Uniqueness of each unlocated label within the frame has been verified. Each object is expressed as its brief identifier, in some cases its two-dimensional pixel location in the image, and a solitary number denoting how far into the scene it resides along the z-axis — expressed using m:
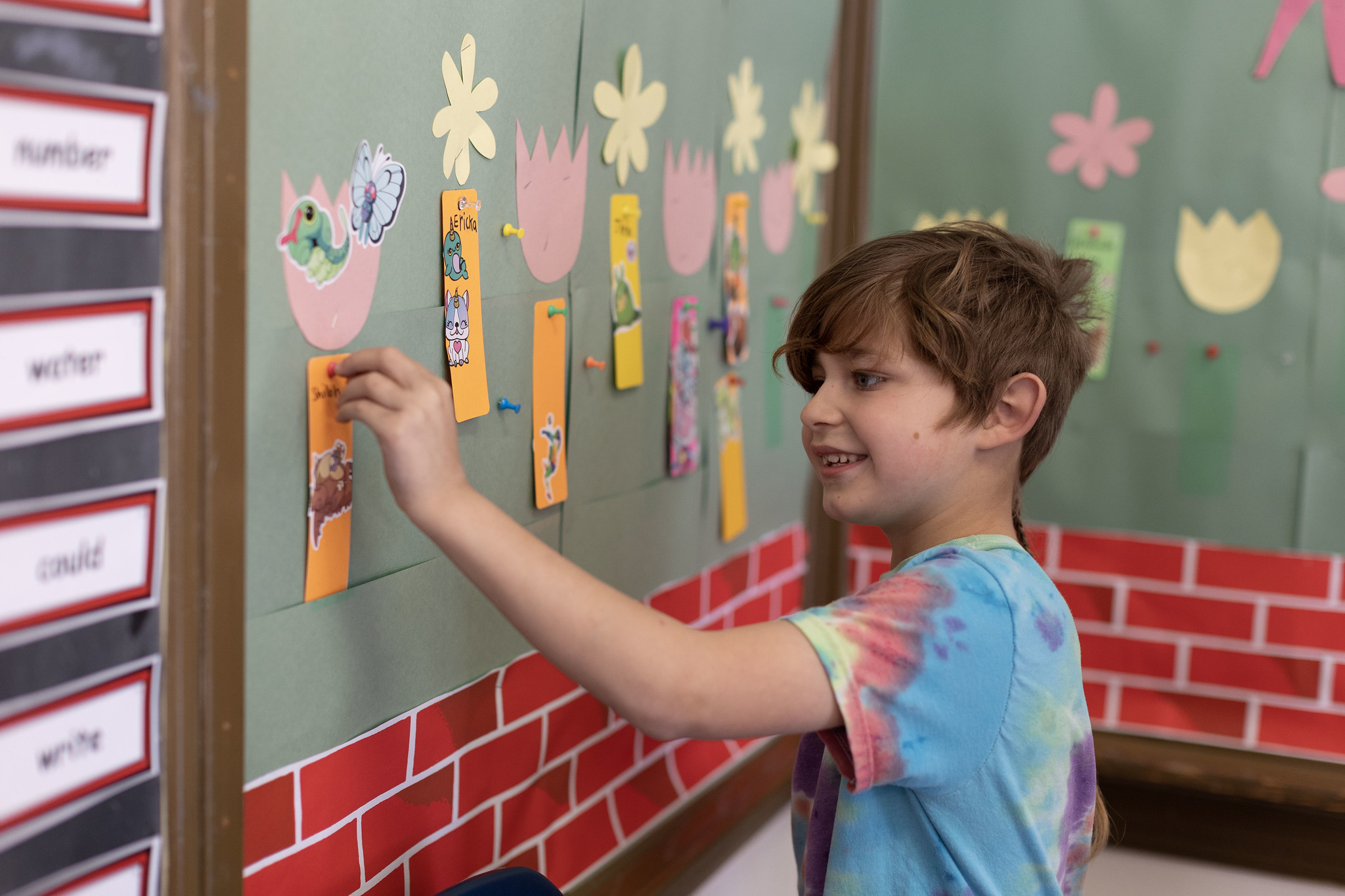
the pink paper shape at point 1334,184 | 1.62
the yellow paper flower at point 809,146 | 1.67
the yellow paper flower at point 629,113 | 1.15
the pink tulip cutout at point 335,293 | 0.77
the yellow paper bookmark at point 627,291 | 1.20
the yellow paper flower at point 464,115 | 0.90
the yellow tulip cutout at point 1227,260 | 1.66
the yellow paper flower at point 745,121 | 1.46
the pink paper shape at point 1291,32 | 1.58
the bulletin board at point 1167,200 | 1.64
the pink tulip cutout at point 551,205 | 1.02
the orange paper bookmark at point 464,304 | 0.92
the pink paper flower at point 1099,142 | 1.70
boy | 0.73
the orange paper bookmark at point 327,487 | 0.80
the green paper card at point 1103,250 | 1.72
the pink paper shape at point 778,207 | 1.60
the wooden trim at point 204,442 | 0.68
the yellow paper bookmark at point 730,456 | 1.52
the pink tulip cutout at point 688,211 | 1.31
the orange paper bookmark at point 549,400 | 1.06
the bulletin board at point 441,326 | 0.77
